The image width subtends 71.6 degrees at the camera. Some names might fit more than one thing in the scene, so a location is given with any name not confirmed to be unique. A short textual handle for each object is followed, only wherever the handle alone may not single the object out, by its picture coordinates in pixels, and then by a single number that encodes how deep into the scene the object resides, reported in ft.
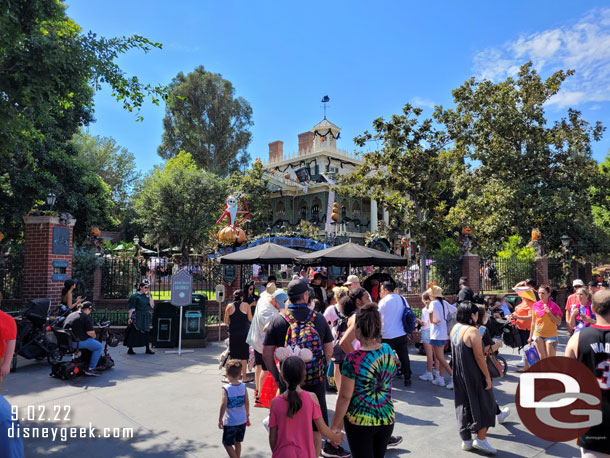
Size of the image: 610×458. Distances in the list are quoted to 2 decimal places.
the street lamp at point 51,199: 37.76
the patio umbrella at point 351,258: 31.58
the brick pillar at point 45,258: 34.83
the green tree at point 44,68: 22.03
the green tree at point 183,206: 99.35
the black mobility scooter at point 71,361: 23.94
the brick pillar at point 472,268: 50.11
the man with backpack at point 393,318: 22.38
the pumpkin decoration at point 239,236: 47.83
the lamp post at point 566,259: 62.57
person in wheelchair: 24.14
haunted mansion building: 128.67
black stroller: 26.08
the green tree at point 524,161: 65.98
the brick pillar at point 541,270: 57.57
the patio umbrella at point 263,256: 34.35
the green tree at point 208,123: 129.29
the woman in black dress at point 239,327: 23.11
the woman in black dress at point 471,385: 14.70
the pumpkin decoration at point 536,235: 62.43
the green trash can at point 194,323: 34.53
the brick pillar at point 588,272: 73.42
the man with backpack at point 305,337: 13.10
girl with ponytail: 9.39
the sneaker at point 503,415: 17.48
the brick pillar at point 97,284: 44.83
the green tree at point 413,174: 52.80
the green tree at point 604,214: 73.61
